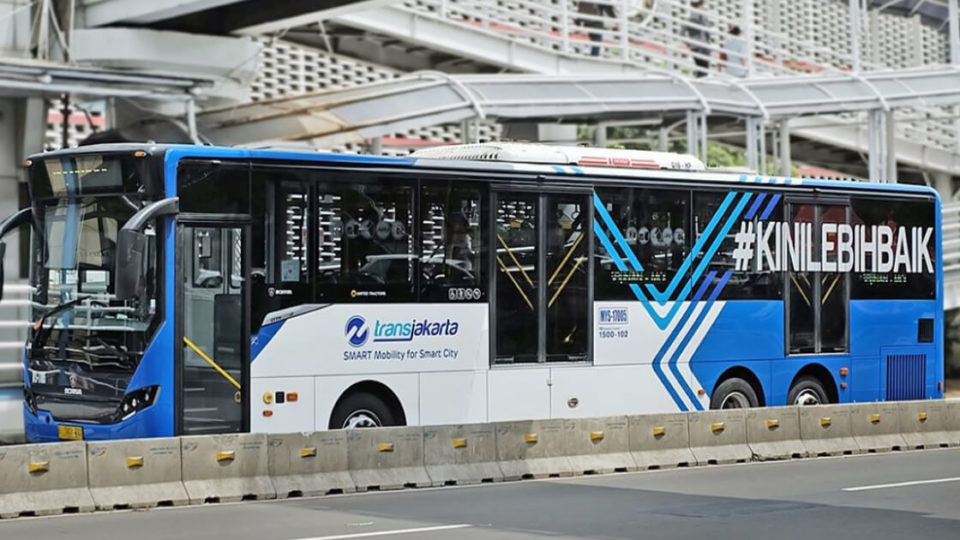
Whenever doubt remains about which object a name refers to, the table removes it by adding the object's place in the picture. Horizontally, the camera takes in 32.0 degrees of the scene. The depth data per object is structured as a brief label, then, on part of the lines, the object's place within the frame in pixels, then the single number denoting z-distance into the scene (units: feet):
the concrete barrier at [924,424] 66.49
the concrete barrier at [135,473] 45.78
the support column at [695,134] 108.06
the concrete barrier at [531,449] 54.70
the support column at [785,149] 120.06
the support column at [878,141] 121.82
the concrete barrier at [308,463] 49.55
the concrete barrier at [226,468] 47.65
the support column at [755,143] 113.80
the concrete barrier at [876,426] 64.75
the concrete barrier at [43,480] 44.06
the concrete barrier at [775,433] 61.41
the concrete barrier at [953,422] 67.77
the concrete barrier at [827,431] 62.95
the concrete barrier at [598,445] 56.39
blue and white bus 52.01
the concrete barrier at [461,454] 52.95
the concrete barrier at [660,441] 58.08
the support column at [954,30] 137.18
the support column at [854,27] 130.67
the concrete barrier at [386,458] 51.21
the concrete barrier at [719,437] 59.77
